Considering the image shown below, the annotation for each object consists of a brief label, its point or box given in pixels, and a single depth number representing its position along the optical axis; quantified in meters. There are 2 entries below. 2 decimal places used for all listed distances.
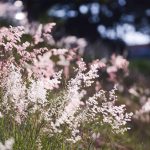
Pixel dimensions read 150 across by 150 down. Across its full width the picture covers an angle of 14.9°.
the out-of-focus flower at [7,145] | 2.50
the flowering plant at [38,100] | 3.58
